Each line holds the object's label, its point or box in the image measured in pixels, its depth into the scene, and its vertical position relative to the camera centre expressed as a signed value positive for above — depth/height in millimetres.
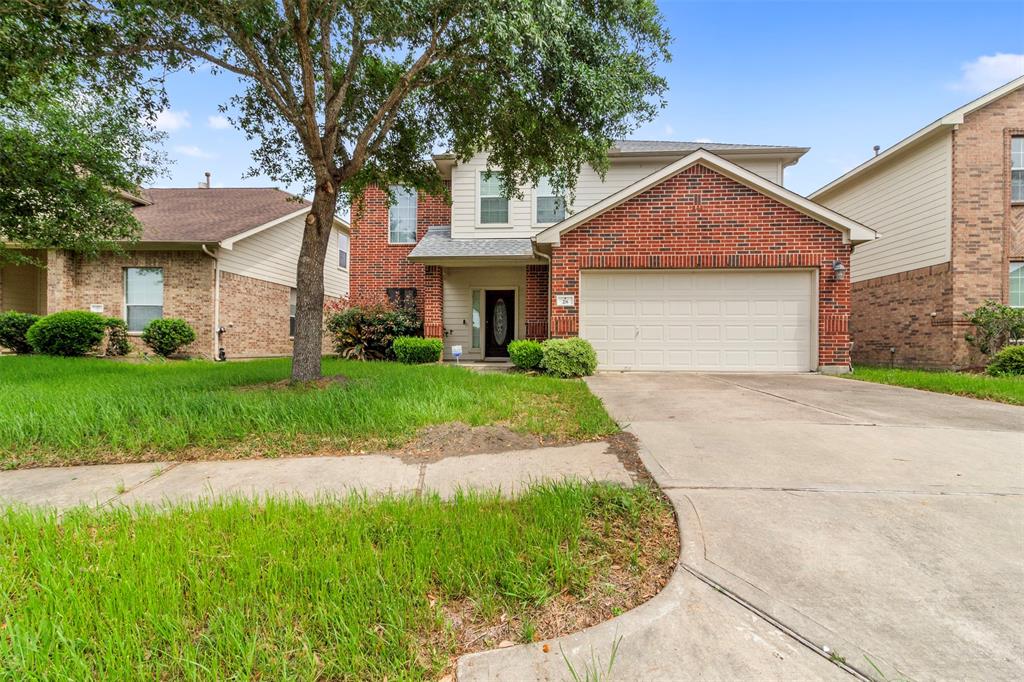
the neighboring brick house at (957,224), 10203 +2676
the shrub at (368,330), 11633 -36
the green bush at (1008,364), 8445 -604
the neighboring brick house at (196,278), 12164 +1464
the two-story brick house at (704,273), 9188 +1273
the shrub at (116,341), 11602 -376
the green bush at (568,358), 8766 -570
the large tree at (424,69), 5203 +3683
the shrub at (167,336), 11461 -230
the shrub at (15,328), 11594 -47
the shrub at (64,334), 10805 -189
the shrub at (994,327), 9422 +136
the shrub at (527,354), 9242 -527
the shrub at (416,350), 10766 -519
